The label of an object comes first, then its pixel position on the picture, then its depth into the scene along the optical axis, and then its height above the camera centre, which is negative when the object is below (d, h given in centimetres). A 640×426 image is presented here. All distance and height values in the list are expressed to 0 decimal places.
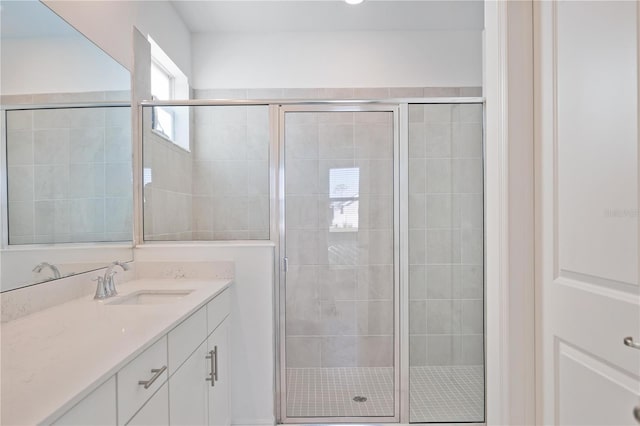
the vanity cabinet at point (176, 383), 87 -54
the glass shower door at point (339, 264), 231 -34
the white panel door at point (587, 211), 94 +0
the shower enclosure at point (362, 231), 228 -13
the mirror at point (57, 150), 125 +26
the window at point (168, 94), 233 +91
